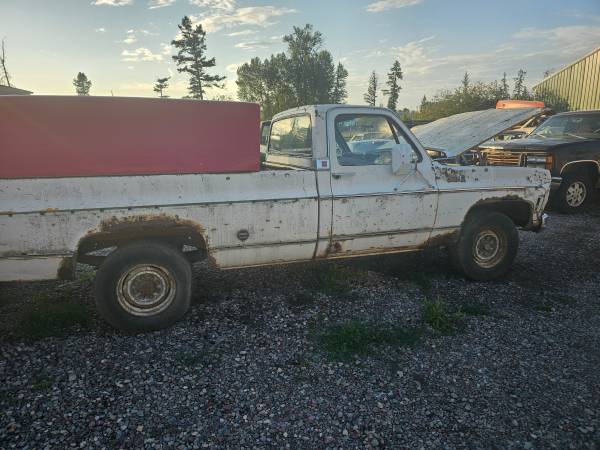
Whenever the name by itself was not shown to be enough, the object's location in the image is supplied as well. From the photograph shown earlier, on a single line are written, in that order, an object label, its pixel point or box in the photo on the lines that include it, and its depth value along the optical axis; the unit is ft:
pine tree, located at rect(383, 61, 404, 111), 271.90
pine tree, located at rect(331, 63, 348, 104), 242.99
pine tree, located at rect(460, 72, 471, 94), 107.12
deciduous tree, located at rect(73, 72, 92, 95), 232.94
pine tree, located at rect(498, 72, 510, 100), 110.78
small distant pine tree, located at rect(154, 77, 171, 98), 208.64
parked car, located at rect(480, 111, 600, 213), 26.71
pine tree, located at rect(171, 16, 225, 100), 175.42
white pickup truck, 10.57
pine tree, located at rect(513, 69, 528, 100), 280.59
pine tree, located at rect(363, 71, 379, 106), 289.74
